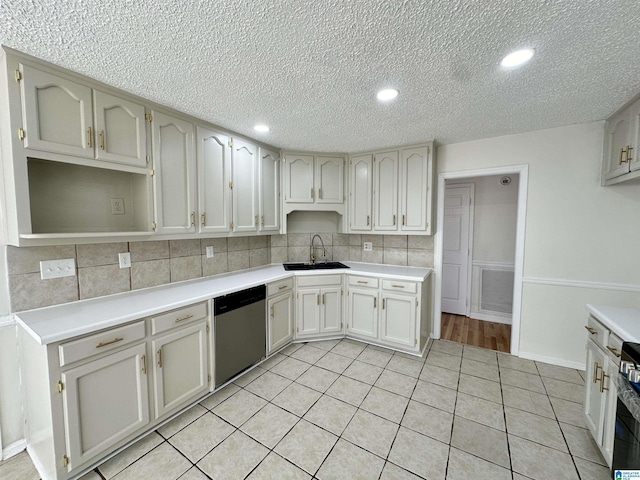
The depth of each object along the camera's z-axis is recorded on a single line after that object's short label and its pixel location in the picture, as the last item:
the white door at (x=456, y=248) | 3.94
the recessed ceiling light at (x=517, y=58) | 1.36
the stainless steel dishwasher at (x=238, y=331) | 2.15
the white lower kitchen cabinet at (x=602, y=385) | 1.39
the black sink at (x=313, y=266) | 3.23
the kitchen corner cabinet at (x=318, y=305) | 3.01
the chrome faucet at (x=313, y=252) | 3.57
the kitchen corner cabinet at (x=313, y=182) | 3.20
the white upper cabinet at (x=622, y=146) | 1.87
